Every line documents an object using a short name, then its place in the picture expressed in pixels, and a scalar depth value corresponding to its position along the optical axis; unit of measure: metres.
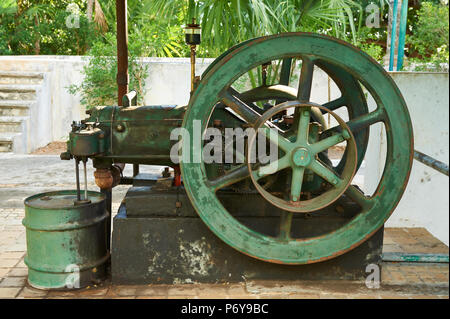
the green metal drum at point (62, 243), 3.06
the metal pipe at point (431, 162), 2.49
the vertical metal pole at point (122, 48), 3.80
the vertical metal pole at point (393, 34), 4.49
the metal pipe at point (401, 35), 4.43
